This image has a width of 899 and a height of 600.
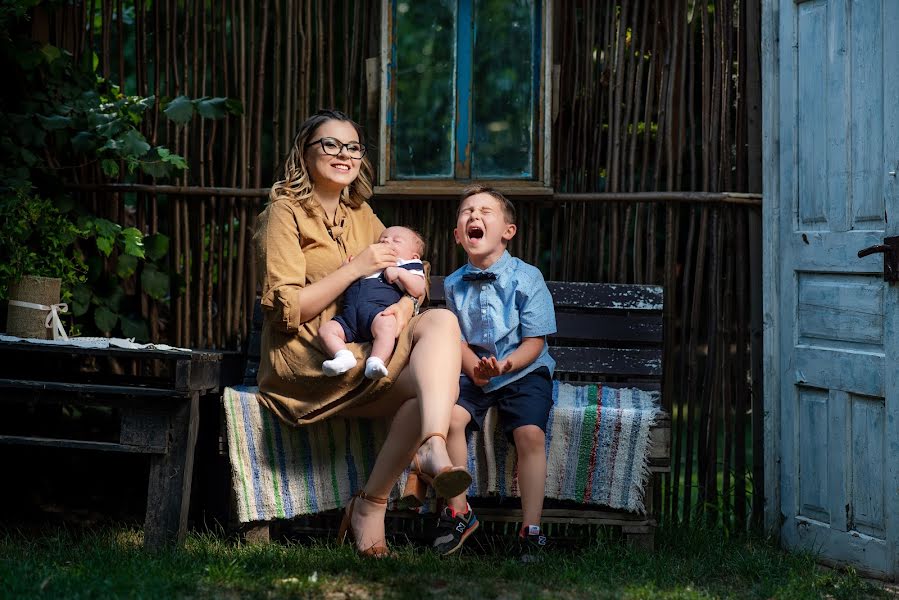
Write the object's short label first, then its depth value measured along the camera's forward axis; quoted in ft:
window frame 14.93
